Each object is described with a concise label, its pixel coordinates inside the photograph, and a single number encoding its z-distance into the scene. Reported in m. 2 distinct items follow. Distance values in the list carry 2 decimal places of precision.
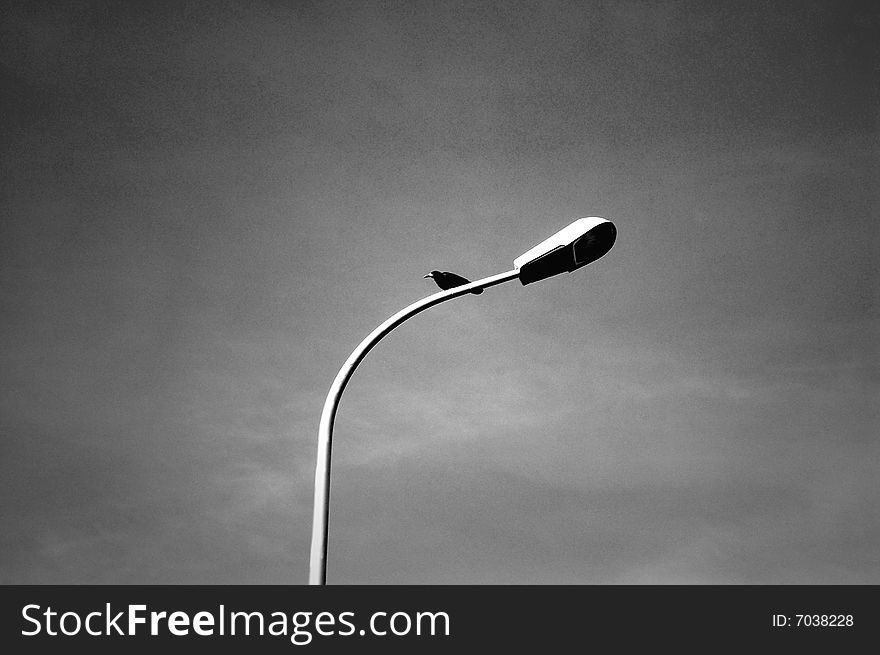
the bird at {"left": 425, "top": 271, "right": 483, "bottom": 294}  7.30
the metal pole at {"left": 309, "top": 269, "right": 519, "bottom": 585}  5.73
